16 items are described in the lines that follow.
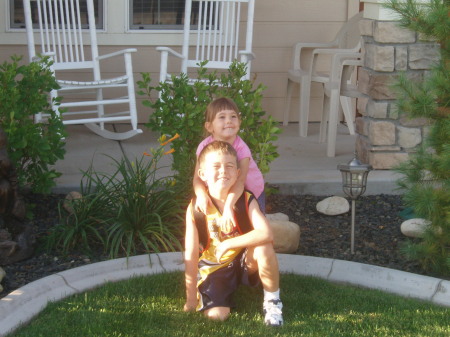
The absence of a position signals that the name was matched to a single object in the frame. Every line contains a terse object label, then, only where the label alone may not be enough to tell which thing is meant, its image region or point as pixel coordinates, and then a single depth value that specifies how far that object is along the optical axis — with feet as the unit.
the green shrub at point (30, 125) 14.32
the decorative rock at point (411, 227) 14.15
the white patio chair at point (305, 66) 22.21
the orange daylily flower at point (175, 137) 14.38
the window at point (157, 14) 23.03
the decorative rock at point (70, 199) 14.65
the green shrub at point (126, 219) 13.56
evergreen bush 12.40
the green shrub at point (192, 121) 14.65
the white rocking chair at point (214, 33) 21.83
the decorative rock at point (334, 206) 15.80
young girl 11.91
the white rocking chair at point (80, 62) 20.67
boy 11.18
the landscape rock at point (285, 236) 13.55
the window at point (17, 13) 22.20
